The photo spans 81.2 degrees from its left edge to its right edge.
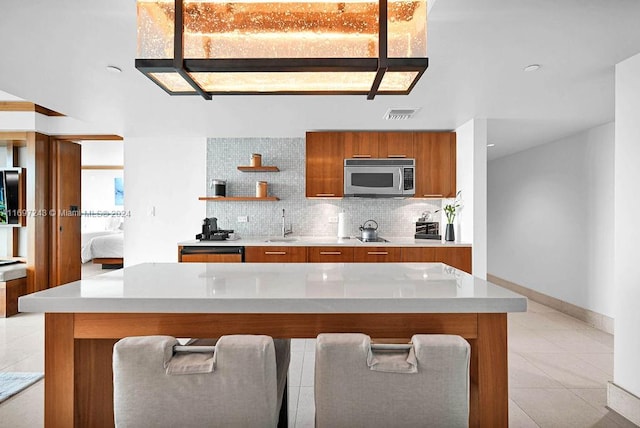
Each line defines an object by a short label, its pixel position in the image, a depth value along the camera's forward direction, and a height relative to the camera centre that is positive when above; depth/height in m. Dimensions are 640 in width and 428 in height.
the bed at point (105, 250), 7.95 -0.84
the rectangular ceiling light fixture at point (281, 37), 1.42 +0.68
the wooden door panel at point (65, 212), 5.17 -0.02
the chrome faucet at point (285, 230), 4.95 -0.24
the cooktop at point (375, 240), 4.44 -0.33
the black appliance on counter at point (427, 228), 4.77 -0.20
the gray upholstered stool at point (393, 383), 1.08 -0.50
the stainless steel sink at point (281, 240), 4.58 -0.35
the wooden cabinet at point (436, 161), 4.59 +0.63
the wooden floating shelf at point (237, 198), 4.75 +0.17
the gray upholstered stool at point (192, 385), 1.08 -0.51
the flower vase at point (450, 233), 4.43 -0.25
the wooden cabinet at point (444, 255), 4.16 -0.48
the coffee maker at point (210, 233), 4.55 -0.27
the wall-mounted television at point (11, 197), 4.77 +0.18
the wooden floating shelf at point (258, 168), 4.75 +0.56
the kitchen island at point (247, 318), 1.31 -0.39
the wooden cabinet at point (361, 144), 4.57 +0.83
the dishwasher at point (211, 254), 4.24 -0.49
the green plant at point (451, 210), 4.54 +0.03
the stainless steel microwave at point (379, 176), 4.54 +0.44
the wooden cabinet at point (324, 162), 4.58 +0.61
